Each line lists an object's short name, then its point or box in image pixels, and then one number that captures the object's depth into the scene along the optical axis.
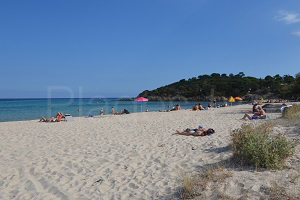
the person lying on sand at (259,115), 12.81
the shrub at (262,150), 3.96
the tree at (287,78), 82.88
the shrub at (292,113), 10.40
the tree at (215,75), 121.19
